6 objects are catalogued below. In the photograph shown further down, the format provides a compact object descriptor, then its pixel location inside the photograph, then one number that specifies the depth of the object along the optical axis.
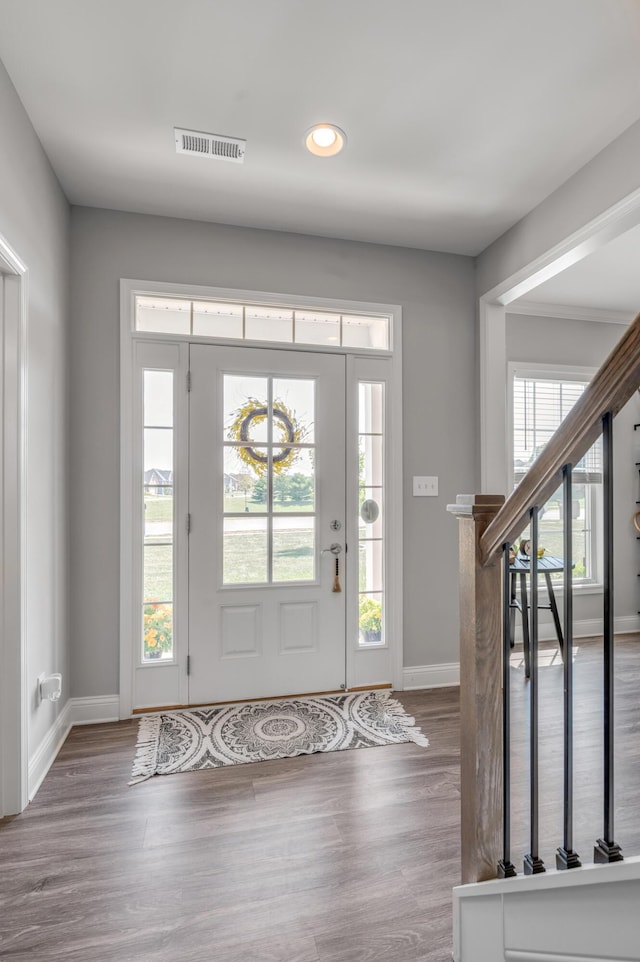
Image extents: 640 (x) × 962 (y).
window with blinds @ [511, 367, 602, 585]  4.31
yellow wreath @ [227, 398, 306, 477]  2.97
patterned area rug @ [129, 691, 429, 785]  2.38
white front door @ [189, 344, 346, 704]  2.90
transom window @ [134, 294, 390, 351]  2.90
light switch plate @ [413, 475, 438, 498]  3.22
